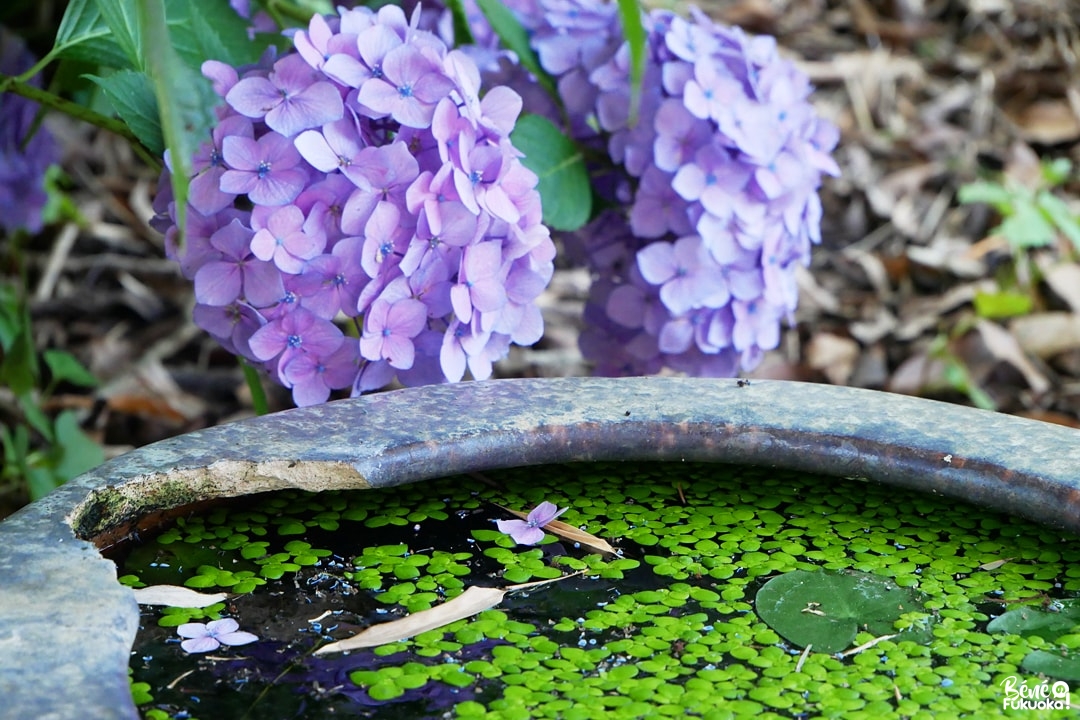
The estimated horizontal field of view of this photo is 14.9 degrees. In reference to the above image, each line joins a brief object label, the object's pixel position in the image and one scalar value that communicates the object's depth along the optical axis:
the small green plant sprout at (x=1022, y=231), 2.08
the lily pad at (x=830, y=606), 1.38
